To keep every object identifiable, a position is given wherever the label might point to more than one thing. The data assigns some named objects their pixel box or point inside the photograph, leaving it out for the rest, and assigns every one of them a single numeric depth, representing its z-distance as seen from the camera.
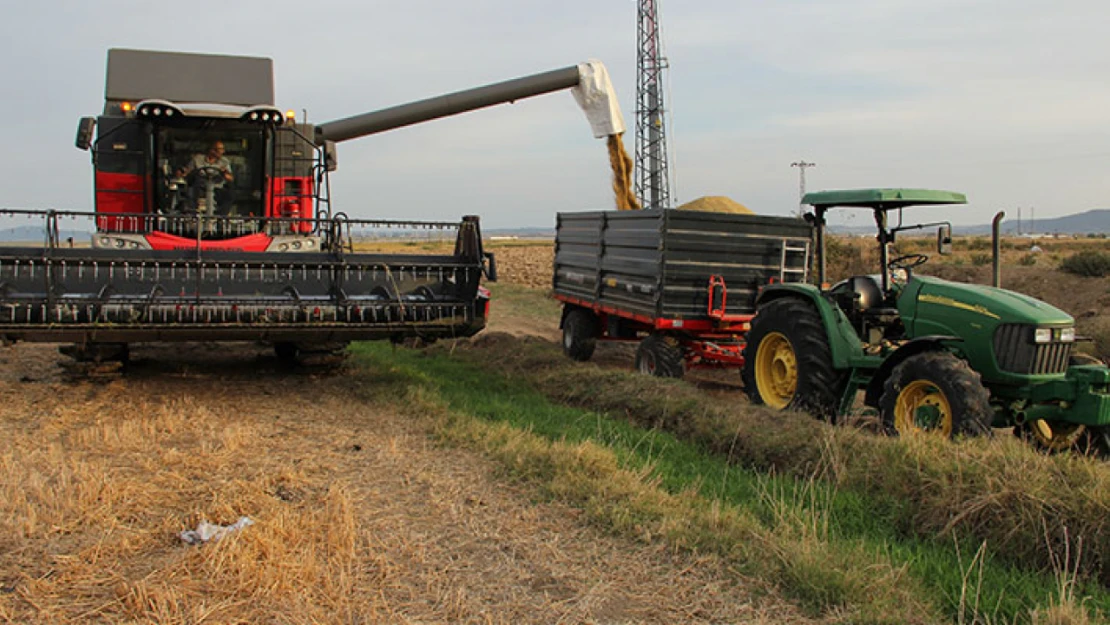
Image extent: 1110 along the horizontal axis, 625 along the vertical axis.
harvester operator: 9.71
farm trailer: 9.55
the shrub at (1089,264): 21.66
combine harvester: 7.54
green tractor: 6.01
